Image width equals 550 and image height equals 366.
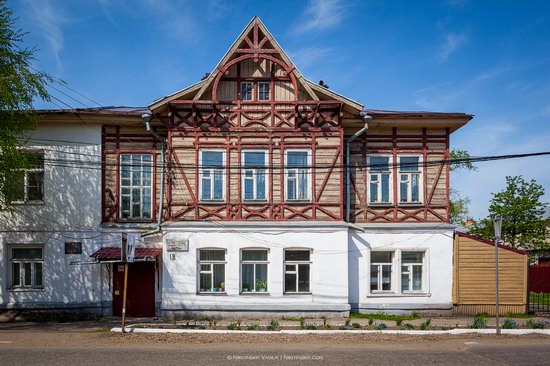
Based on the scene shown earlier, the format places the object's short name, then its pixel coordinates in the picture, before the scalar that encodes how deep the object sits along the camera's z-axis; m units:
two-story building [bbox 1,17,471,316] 16.61
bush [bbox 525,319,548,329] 14.05
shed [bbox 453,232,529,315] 17.16
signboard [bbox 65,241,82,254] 17.28
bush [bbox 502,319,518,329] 13.81
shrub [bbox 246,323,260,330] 14.05
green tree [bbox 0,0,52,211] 14.42
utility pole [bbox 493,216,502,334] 13.43
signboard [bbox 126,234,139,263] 13.43
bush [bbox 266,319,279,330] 13.94
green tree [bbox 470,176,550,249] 25.17
